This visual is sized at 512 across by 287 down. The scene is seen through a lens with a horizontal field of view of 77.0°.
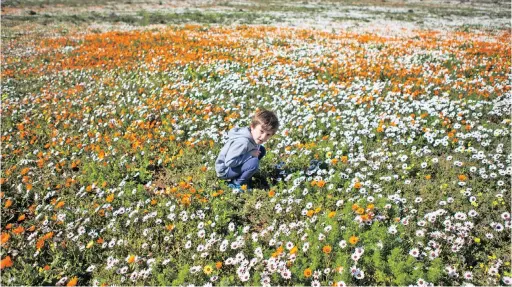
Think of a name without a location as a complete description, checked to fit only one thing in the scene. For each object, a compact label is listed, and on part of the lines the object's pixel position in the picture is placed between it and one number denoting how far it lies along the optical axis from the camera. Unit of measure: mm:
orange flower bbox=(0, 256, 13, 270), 4051
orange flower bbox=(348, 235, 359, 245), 4082
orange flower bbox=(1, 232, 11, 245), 4264
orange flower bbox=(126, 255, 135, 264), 4239
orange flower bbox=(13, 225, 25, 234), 4698
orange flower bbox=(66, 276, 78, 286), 3967
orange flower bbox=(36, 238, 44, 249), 4443
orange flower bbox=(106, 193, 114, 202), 5319
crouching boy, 5371
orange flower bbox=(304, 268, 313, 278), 3786
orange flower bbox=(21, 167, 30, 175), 6293
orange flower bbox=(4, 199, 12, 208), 5184
